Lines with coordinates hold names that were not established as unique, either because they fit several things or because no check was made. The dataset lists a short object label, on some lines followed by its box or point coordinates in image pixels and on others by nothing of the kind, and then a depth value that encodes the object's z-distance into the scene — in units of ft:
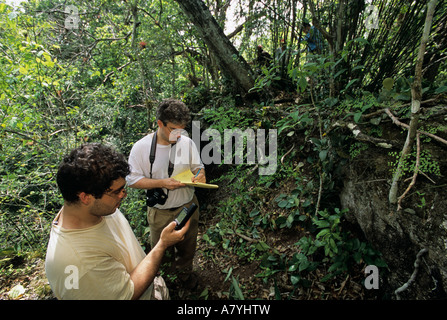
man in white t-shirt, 7.70
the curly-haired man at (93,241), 3.99
